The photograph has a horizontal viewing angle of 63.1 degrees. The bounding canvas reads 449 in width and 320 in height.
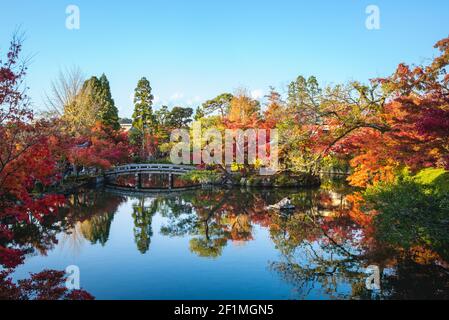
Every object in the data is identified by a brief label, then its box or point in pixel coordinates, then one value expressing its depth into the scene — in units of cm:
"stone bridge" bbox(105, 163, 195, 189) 2828
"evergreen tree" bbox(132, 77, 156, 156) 3953
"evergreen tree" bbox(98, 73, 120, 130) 3444
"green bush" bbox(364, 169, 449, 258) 944
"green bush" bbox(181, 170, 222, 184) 2678
